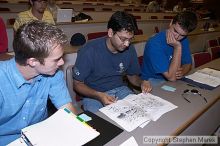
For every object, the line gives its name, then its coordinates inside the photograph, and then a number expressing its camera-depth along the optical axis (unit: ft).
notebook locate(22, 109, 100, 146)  3.43
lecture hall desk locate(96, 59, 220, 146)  4.04
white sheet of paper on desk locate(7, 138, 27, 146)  3.52
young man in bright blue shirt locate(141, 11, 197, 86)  6.57
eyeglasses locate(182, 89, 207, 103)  5.70
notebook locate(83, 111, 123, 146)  3.68
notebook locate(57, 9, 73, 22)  13.10
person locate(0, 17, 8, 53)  8.94
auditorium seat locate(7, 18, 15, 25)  14.50
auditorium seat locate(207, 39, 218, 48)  13.64
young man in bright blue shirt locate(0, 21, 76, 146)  3.68
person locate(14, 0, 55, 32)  10.80
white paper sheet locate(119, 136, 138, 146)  3.69
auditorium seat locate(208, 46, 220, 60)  10.67
